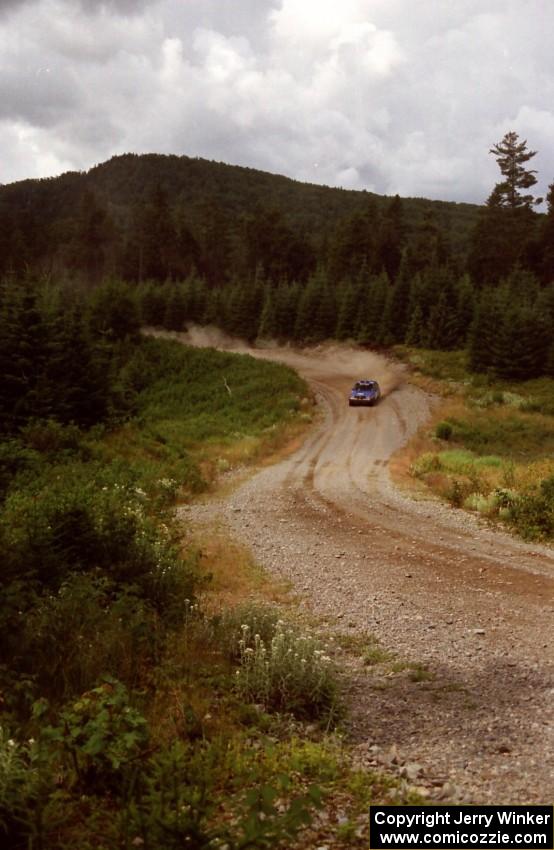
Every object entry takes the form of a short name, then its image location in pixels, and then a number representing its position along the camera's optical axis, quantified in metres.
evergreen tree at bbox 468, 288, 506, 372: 45.38
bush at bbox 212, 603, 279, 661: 6.59
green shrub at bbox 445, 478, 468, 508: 16.45
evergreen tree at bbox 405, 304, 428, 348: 55.50
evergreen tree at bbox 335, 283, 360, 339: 61.78
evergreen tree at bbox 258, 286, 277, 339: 67.88
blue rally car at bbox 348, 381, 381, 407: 39.59
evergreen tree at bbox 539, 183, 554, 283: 64.25
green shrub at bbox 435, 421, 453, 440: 28.23
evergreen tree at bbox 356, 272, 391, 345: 59.56
